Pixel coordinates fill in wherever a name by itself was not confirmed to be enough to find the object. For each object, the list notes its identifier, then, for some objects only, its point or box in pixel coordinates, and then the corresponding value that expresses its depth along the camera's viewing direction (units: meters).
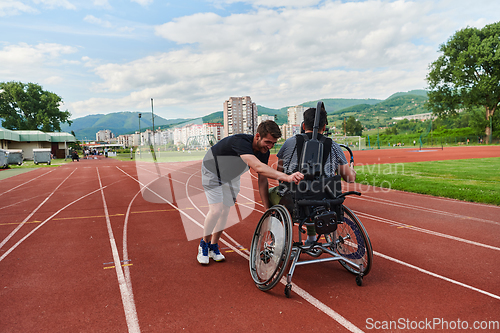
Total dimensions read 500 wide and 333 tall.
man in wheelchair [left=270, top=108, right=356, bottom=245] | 3.14
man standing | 3.34
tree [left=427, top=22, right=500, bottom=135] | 49.88
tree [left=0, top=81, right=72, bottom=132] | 58.42
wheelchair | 3.08
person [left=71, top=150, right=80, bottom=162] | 42.84
